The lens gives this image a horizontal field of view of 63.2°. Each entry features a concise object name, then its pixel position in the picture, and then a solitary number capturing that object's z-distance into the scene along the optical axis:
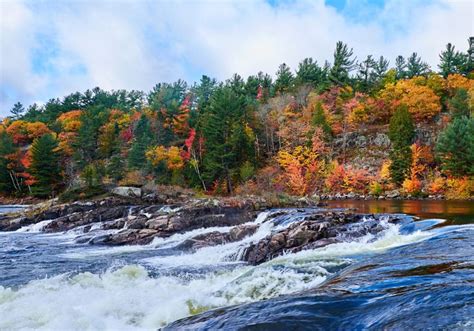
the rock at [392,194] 35.75
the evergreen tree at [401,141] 38.00
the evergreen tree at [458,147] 32.12
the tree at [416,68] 65.12
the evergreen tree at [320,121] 47.03
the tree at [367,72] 64.06
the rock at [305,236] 12.94
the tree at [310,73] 65.06
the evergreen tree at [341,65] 62.53
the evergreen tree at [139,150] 49.28
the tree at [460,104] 41.34
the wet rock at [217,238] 15.88
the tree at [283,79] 67.50
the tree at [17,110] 89.50
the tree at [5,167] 53.31
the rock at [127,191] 32.38
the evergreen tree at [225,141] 42.62
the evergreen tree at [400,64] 69.55
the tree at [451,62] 59.53
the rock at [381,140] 46.03
